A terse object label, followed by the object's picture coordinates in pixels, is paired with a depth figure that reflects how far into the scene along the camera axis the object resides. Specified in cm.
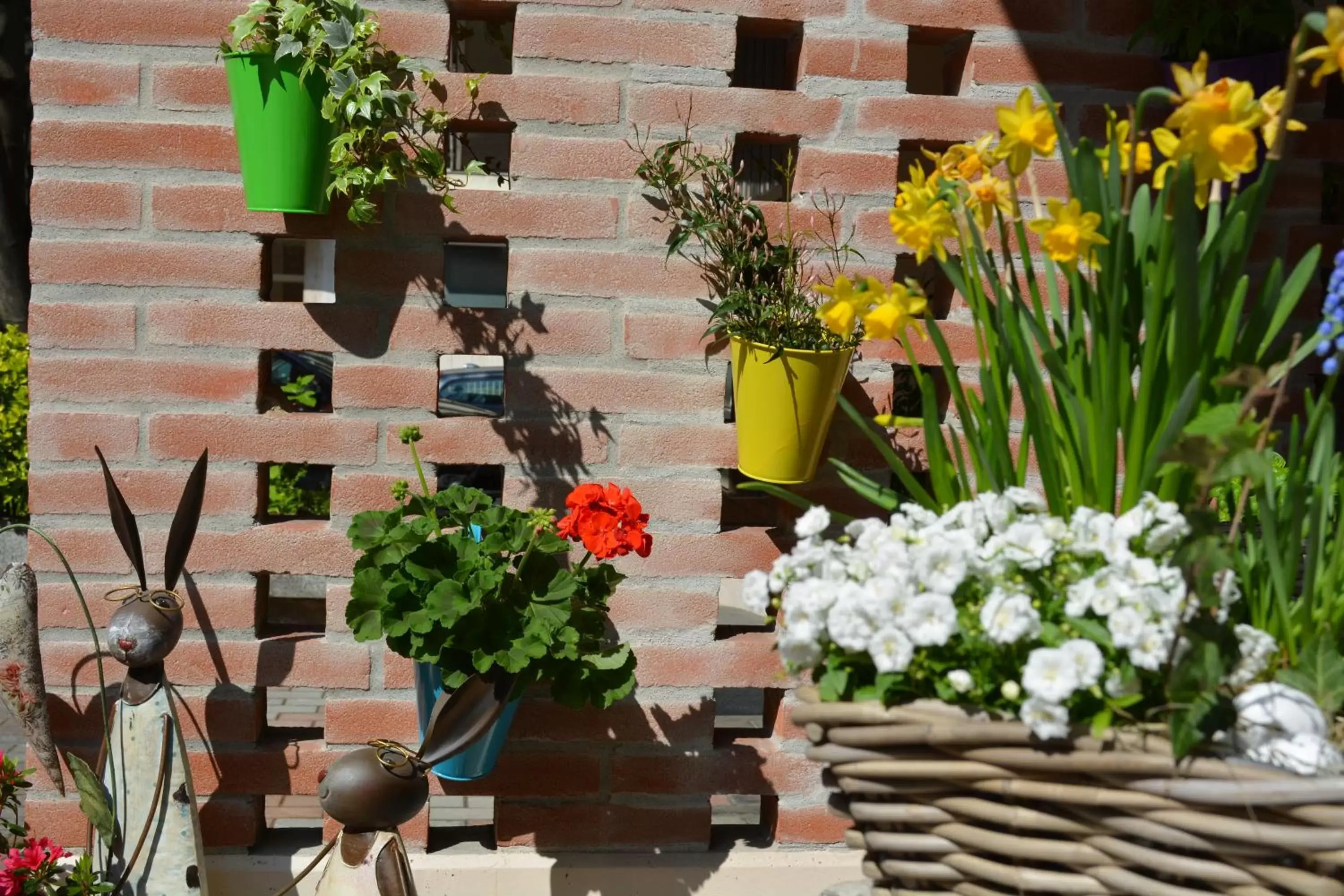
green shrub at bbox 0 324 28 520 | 699
